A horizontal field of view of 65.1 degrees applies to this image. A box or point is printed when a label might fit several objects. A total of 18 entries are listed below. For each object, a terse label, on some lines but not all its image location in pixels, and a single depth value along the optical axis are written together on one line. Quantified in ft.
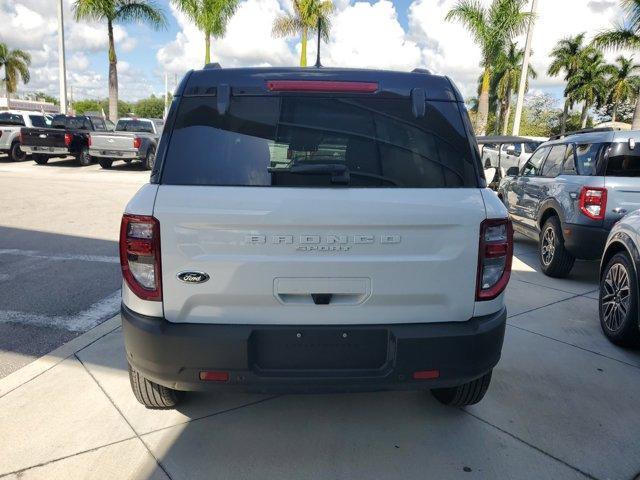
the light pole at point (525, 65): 68.51
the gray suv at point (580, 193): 17.58
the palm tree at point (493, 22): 77.51
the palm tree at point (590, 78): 144.36
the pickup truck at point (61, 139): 57.21
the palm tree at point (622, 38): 61.28
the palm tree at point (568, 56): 141.69
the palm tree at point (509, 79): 146.41
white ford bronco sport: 7.34
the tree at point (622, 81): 144.77
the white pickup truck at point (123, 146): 55.67
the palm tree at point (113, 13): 76.48
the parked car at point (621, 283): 13.03
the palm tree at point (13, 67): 186.39
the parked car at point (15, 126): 60.08
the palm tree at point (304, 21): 89.56
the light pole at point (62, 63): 75.25
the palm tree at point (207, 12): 88.53
